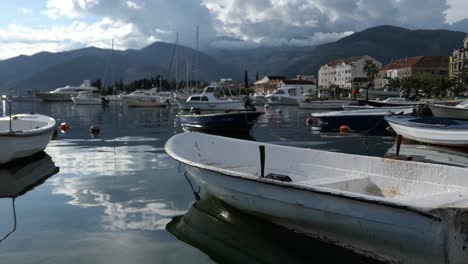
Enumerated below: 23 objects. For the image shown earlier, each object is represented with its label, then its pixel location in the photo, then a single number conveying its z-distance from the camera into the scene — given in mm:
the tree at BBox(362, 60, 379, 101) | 119625
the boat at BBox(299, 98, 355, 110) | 57219
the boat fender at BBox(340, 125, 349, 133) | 24666
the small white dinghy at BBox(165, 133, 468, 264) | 5180
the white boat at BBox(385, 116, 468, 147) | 16719
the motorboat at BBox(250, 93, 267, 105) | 81069
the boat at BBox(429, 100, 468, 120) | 22109
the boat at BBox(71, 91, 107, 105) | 78812
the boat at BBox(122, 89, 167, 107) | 64625
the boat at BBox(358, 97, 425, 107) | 37938
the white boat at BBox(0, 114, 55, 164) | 12500
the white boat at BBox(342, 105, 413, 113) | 26078
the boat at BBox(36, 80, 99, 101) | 107750
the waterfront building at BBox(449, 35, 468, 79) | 98362
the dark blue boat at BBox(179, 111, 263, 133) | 23578
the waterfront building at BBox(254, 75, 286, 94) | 139162
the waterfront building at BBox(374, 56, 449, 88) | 118688
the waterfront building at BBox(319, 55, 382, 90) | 139625
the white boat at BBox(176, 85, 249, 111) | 42156
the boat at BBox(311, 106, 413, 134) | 24656
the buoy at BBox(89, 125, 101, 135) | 23750
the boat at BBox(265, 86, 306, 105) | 73375
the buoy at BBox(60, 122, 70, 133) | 25641
